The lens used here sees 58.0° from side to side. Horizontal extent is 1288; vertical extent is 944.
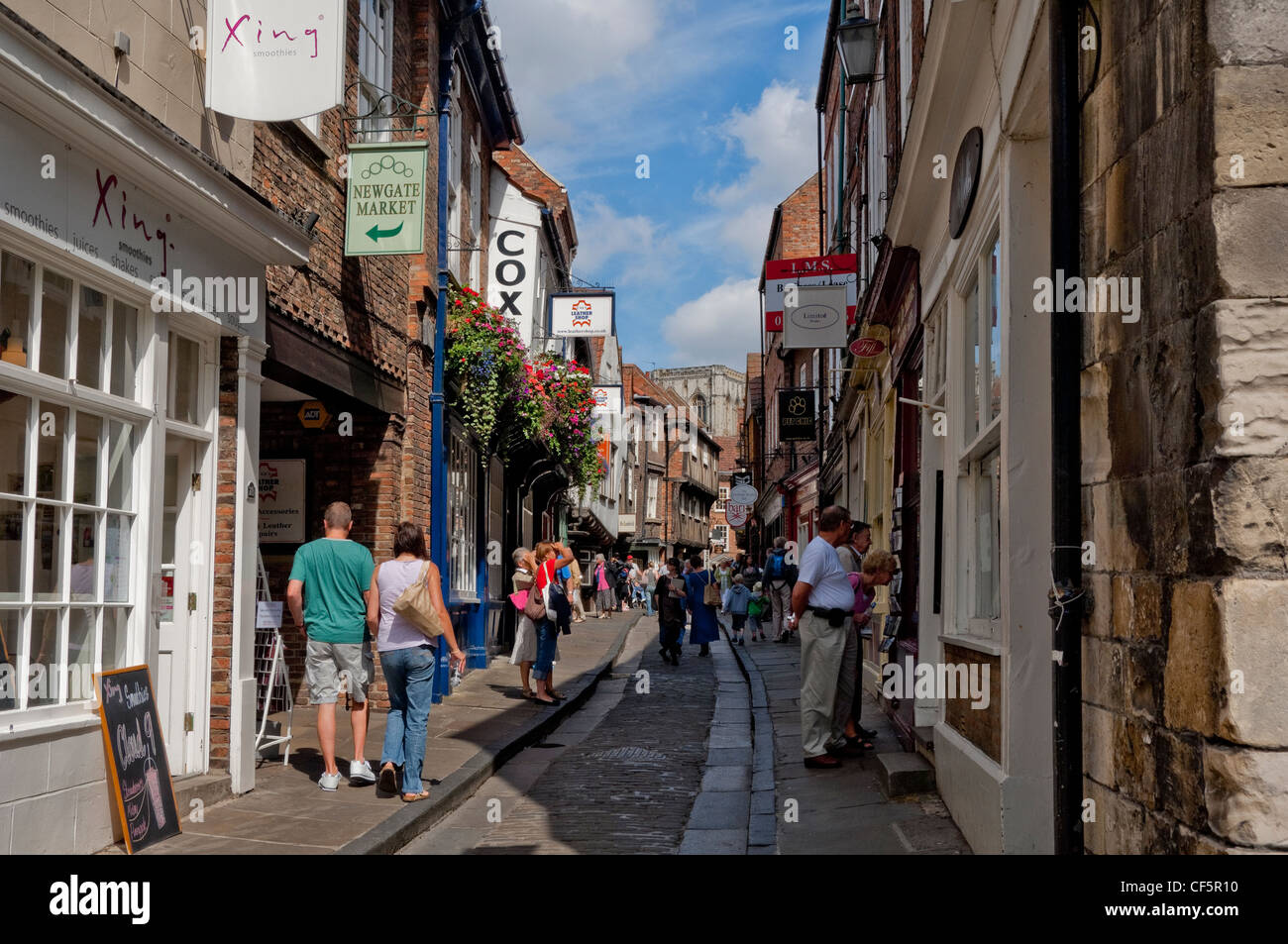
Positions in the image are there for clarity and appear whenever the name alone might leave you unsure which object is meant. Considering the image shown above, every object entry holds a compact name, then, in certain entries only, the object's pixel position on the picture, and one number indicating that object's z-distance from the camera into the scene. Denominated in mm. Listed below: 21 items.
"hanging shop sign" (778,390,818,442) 22297
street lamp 11133
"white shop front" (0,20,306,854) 5145
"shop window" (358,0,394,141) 10352
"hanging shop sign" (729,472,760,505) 26141
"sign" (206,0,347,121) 6906
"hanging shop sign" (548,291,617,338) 19266
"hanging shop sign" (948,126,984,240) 5773
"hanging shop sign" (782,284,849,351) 13812
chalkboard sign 5555
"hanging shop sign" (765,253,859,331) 14336
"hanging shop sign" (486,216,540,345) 16172
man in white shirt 7926
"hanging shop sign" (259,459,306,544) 10914
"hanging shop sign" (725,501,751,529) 28203
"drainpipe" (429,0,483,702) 11930
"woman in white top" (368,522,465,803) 6984
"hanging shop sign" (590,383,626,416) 26766
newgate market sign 9438
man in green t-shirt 7320
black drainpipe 3590
